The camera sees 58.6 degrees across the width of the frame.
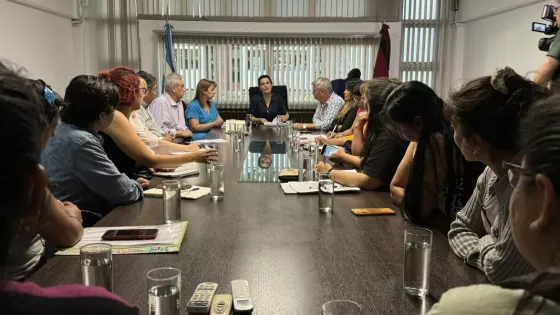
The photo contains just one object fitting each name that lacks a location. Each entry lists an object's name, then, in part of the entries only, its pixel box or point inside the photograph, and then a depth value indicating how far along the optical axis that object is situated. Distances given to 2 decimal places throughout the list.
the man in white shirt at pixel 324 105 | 5.54
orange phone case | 1.85
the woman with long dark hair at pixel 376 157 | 2.31
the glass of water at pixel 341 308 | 0.96
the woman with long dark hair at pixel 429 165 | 1.81
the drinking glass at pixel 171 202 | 1.76
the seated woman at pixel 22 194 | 0.61
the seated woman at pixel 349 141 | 3.02
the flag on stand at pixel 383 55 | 6.93
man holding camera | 2.84
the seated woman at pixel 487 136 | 1.44
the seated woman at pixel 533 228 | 0.60
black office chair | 6.77
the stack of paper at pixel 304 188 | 2.20
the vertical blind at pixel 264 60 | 7.21
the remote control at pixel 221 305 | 1.07
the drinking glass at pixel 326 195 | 1.88
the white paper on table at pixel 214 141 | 4.15
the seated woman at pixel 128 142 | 2.74
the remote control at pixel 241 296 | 1.09
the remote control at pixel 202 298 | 1.07
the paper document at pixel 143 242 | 1.44
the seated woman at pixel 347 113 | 4.67
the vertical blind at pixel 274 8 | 7.07
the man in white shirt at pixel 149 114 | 4.31
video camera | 3.78
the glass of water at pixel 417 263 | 1.19
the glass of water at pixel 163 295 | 1.03
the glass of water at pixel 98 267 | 1.15
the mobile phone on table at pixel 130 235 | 1.53
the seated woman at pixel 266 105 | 6.46
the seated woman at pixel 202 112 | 5.48
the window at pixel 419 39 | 7.14
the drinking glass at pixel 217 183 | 2.09
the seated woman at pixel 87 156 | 2.03
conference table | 1.17
